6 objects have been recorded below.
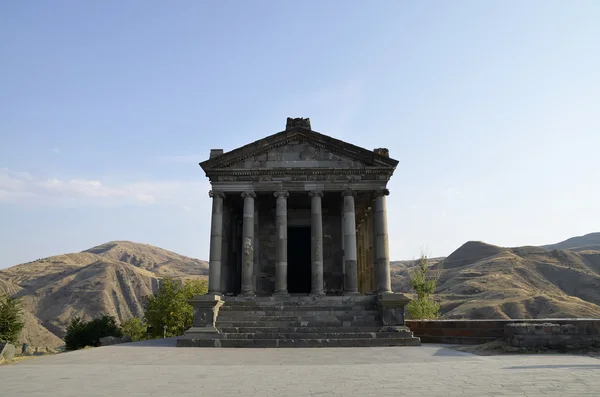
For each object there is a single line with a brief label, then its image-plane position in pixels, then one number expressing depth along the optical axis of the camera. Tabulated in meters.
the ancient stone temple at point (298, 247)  18.72
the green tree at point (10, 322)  19.66
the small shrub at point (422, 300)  30.41
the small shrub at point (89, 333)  28.17
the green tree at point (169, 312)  43.53
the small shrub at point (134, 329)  55.81
